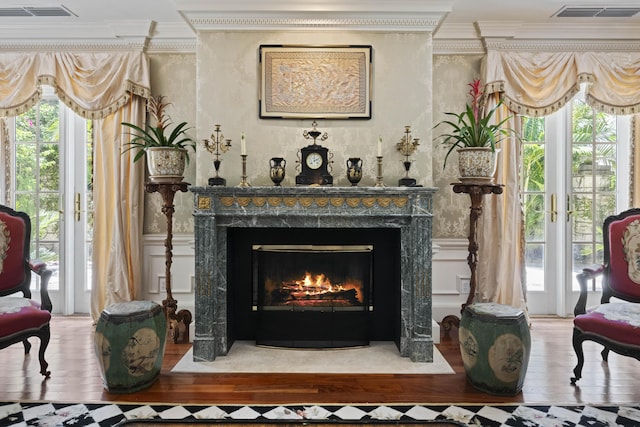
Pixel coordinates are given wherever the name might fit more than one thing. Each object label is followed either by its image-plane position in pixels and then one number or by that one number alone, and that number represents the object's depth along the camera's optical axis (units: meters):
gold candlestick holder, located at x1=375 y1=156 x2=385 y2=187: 3.29
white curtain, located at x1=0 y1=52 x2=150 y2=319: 3.89
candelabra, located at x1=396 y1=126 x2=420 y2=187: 3.26
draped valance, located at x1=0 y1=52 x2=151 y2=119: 3.89
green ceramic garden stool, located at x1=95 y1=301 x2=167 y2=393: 2.54
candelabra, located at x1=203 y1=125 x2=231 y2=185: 3.24
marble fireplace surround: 3.08
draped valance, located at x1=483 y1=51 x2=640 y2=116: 3.84
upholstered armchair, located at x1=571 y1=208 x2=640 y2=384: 2.49
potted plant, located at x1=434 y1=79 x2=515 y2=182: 3.30
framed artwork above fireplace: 3.42
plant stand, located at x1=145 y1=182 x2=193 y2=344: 3.47
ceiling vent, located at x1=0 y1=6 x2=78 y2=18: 3.61
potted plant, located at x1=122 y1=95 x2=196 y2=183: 3.34
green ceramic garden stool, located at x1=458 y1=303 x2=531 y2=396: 2.54
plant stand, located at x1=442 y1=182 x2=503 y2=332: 3.45
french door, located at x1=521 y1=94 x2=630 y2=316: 4.14
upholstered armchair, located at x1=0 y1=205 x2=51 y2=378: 2.65
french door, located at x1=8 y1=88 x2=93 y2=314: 4.18
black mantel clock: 3.28
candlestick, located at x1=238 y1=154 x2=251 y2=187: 3.24
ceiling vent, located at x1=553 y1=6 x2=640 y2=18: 3.56
